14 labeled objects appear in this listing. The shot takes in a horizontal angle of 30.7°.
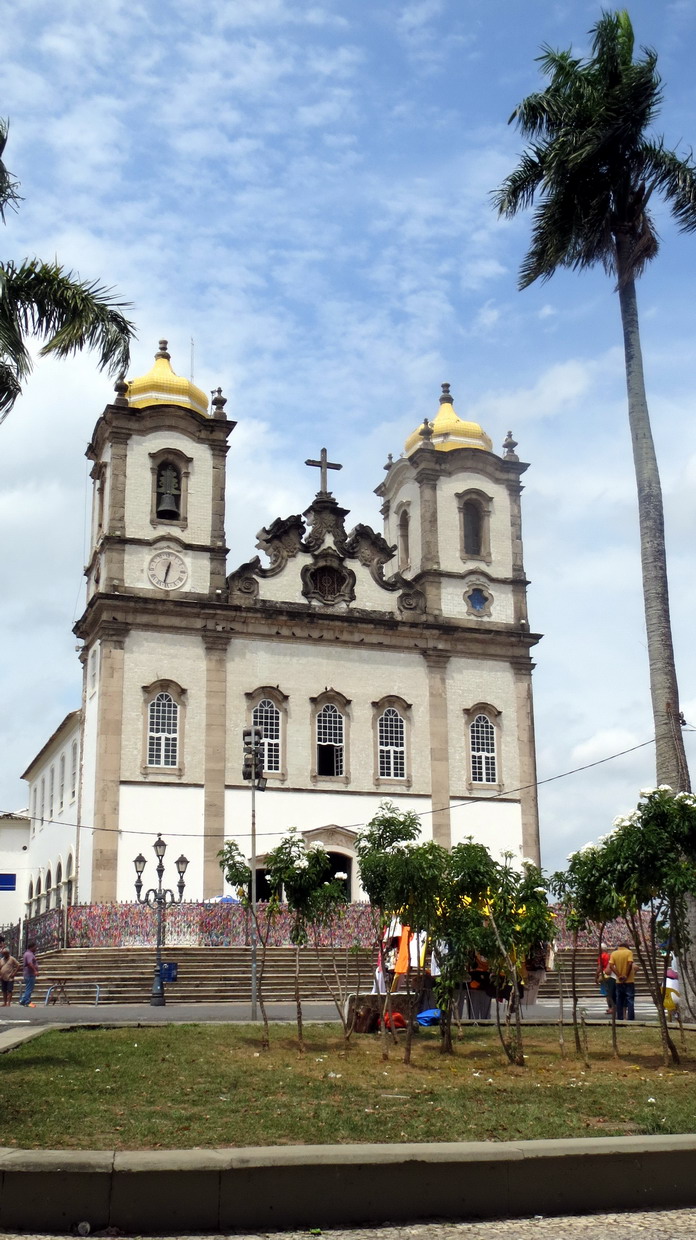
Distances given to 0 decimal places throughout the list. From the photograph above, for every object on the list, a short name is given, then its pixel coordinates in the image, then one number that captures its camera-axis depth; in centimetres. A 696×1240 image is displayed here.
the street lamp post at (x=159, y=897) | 2414
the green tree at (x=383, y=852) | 1424
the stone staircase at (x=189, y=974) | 2655
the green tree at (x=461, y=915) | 1372
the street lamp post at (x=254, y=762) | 2562
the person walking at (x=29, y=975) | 2469
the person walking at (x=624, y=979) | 1870
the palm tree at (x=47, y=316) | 1516
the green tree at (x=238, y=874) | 1566
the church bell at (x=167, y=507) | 3722
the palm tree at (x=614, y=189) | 1959
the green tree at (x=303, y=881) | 1480
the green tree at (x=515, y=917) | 1372
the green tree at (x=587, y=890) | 1316
